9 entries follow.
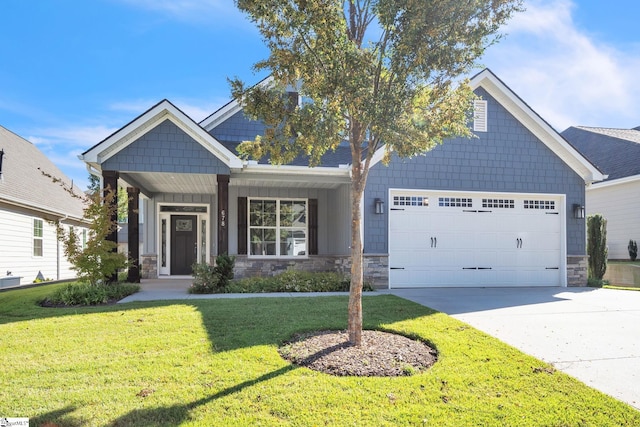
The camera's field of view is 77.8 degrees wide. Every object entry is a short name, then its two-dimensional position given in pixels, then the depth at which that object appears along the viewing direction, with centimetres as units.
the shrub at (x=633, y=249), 1455
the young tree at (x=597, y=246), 1274
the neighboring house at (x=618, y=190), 1473
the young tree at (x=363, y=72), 432
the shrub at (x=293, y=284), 937
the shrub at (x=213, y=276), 902
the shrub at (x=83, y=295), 762
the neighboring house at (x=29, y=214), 1248
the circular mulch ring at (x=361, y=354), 405
